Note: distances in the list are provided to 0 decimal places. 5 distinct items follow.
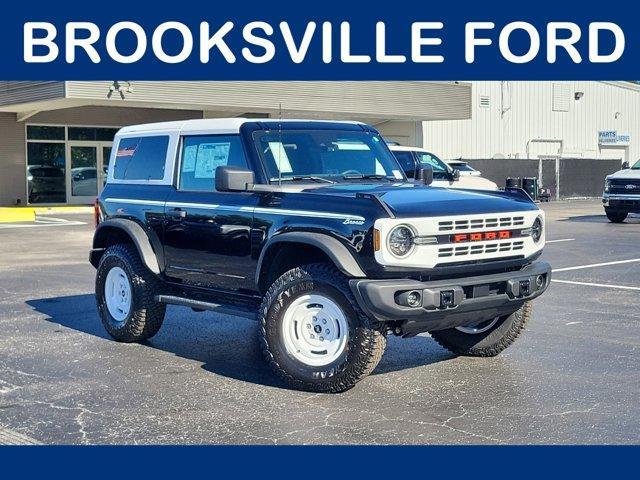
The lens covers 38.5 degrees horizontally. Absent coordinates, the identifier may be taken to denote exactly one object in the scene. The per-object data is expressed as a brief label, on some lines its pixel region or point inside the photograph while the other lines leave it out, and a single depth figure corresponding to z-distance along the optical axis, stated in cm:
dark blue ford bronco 627
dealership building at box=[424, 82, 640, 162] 4194
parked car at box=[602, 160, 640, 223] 2316
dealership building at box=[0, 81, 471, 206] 2811
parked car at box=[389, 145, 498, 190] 1844
